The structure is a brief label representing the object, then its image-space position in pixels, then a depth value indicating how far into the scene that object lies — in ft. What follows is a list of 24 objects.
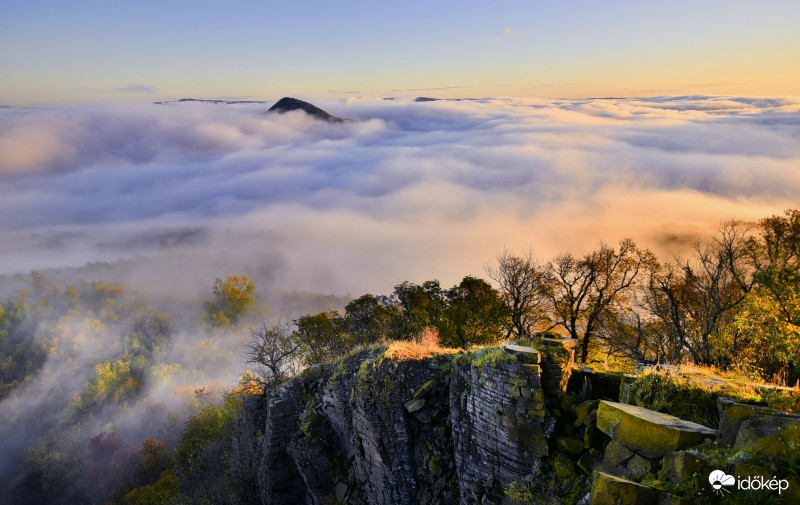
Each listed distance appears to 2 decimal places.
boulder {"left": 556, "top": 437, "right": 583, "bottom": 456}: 39.29
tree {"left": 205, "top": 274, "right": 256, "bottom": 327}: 408.67
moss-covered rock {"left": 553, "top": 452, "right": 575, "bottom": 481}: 38.52
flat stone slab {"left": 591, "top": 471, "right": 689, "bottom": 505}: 23.00
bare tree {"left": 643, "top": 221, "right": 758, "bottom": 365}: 76.38
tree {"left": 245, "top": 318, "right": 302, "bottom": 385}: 92.45
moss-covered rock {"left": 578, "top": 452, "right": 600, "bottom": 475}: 37.05
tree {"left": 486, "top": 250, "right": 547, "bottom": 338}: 100.37
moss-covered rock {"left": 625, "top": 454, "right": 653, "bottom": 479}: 29.04
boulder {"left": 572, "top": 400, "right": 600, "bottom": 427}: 40.63
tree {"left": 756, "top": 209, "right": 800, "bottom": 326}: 53.98
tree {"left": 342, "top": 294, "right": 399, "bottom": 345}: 111.04
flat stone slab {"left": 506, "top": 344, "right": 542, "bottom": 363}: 42.50
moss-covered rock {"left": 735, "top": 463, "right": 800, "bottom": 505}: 19.71
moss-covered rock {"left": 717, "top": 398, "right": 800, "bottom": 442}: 26.32
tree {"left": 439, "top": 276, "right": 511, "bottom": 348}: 95.20
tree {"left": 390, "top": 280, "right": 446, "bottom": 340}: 97.76
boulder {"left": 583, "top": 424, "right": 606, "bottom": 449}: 38.29
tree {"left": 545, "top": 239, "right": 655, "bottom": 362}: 94.15
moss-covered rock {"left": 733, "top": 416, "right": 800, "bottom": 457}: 21.09
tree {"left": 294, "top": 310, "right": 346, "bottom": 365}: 123.44
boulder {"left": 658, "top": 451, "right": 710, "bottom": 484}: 23.15
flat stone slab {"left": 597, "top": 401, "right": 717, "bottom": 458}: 28.22
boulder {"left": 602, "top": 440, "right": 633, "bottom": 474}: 31.09
